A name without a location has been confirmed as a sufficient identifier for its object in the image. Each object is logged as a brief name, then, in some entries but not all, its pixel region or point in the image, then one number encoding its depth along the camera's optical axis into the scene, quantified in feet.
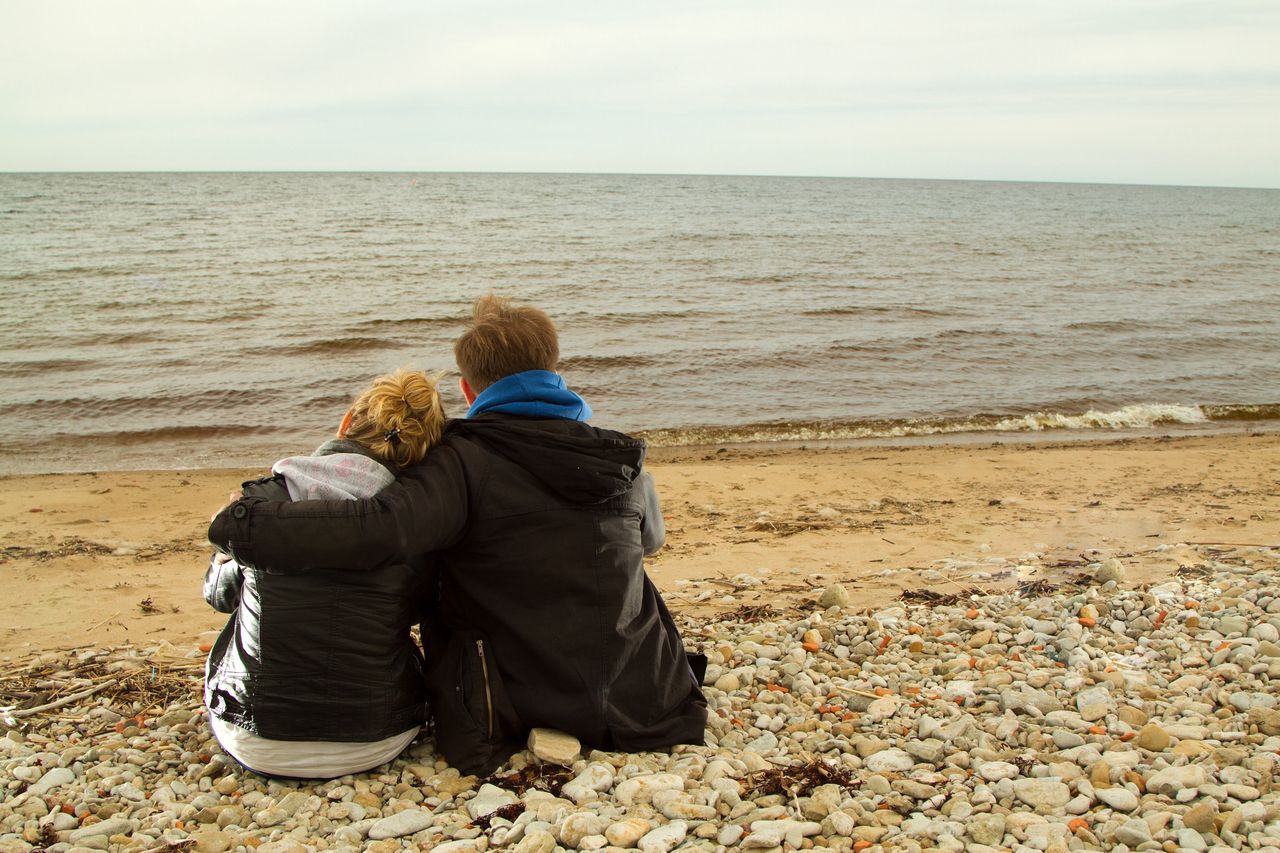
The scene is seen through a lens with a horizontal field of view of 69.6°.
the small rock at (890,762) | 11.54
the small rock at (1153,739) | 11.50
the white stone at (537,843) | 9.57
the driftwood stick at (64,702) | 13.60
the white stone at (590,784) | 10.75
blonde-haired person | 10.30
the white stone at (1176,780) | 10.28
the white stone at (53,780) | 11.03
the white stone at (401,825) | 10.21
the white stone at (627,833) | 9.70
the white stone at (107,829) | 9.94
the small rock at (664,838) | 9.59
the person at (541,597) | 10.86
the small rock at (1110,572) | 19.33
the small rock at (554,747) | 11.39
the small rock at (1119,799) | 10.04
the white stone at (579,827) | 9.77
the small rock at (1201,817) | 9.45
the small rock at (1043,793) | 10.38
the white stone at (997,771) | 11.08
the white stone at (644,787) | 10.64
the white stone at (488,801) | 10.58
